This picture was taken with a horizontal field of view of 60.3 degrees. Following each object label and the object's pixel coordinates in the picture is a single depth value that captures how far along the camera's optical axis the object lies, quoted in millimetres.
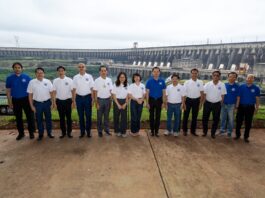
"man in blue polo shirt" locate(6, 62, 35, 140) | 4273
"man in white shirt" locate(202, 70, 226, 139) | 4617
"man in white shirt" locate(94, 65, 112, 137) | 4496
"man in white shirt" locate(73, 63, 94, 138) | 4410
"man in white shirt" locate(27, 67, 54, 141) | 4289
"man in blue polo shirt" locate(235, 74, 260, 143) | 4441
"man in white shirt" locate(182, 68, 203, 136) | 4664
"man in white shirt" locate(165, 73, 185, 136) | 4645
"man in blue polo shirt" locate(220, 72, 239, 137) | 4613
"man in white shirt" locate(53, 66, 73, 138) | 4379
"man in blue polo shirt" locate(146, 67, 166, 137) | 4605
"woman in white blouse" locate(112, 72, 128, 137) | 4574
